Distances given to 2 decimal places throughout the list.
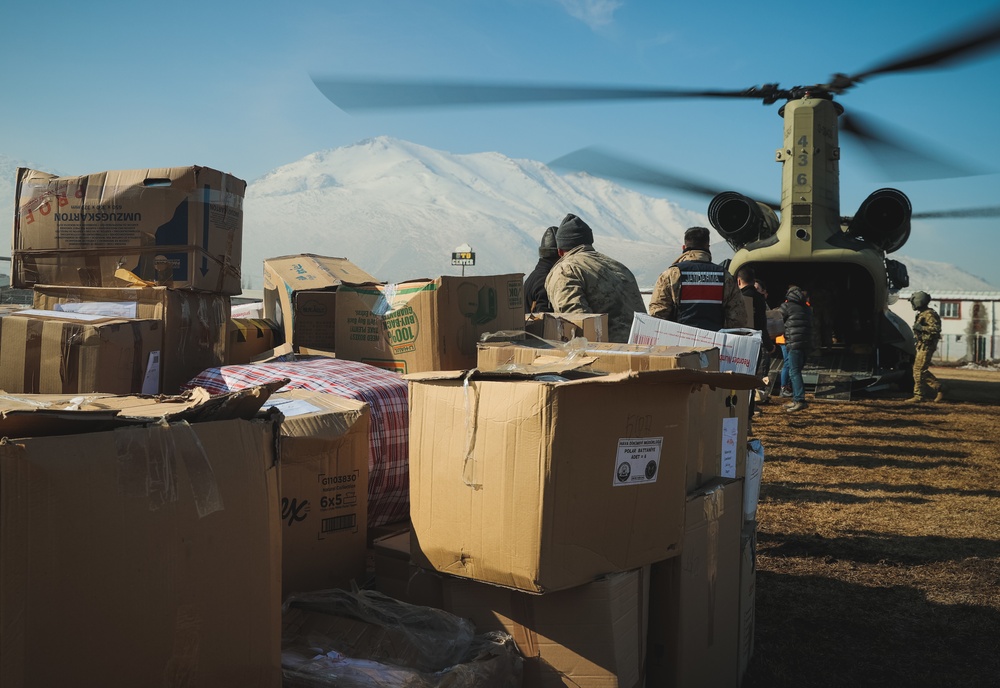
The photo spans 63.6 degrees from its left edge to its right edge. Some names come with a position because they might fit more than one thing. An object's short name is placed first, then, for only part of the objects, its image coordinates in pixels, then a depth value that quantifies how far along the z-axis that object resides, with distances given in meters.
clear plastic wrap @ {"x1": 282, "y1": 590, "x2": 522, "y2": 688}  1.79
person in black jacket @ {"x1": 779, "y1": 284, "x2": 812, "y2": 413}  9.00
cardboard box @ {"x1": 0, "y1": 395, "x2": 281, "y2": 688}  1.28
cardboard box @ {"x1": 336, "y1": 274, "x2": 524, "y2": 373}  2.87
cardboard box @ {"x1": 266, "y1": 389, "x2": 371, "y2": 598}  2.17
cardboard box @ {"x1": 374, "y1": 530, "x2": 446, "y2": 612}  2.17
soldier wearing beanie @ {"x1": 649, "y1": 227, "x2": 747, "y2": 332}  5.54
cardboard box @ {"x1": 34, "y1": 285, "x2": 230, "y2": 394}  2.91
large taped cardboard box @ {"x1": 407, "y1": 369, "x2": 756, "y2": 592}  1.86
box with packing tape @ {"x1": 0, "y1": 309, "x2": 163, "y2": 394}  2.55
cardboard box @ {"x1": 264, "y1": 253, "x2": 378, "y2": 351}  3.47
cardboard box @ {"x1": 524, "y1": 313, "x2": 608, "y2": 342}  3.65
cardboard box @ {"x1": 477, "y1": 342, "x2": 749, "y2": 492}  2.40
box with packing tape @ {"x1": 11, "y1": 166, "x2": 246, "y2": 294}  2.98
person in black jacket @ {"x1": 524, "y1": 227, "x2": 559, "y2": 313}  6.10
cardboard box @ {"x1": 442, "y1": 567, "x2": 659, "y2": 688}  1.95
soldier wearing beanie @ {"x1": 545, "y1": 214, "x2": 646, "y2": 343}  4.80
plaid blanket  2.61
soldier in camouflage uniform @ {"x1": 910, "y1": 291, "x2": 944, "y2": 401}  10.97
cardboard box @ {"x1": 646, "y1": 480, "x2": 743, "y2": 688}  2.24
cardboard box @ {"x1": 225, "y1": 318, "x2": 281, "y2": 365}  3.45
